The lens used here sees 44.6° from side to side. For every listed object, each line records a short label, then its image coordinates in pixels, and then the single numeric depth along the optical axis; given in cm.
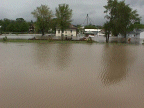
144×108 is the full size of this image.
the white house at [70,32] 5528
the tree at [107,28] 3231
